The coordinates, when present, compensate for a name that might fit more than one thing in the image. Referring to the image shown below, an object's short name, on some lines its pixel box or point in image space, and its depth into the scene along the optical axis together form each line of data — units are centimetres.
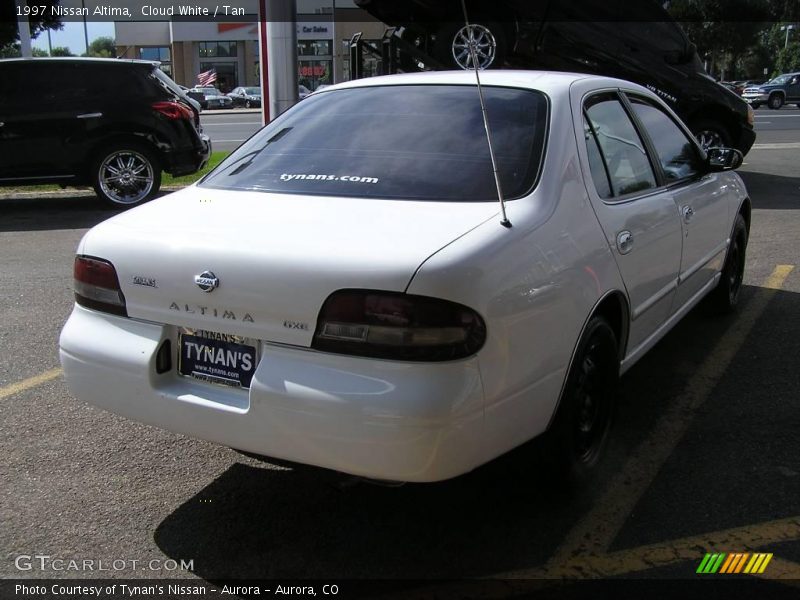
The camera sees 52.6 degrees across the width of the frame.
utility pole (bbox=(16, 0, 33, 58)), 1831
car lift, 1184
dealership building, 5691
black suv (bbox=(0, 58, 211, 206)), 988
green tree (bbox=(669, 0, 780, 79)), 5109
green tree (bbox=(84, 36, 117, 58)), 10174
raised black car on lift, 1137
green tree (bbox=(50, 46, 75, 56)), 7504
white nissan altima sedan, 244
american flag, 5312
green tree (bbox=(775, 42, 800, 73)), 6281
